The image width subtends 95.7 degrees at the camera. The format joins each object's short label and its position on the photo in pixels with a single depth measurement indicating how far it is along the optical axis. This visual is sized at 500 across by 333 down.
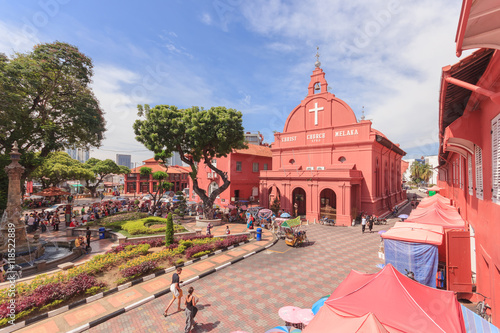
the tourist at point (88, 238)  14.37
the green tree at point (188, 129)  20.84
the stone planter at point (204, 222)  21.70
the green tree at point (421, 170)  61.38
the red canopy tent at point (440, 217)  11.14
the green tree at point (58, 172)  34.70
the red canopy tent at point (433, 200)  17.33
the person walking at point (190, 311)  6.49
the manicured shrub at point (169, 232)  13.87
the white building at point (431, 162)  81.31
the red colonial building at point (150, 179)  51.72
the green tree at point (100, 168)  44.38
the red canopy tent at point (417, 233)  9.08
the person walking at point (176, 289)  7.78
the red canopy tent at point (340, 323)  4.09
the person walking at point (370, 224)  19.28
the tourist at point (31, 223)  19.00
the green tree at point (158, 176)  25.42
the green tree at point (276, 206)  26.04
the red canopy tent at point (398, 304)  4.54
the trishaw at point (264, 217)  21.30
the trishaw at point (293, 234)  15.41
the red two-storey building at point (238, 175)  31.08
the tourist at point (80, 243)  13.64
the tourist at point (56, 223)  19.35
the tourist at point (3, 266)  9.68
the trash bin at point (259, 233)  16.55
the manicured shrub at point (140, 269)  9.92
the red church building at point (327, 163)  23.05
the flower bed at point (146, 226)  16.05
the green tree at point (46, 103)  15.24
